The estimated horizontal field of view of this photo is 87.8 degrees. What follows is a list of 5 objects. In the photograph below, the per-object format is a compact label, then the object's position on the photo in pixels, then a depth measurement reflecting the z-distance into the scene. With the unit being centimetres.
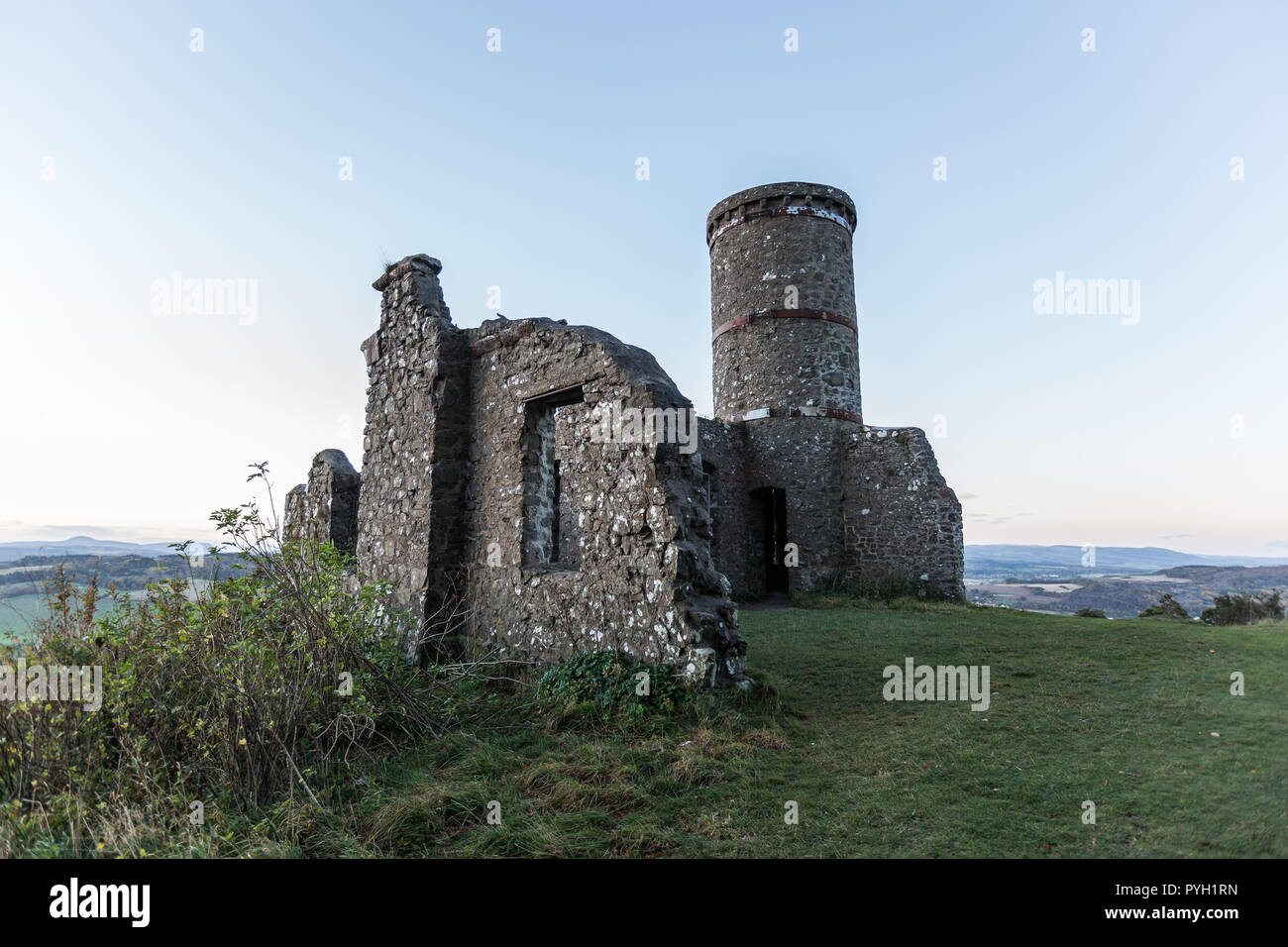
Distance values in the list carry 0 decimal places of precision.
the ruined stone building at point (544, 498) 617
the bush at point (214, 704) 379
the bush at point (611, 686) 548
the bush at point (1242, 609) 1216
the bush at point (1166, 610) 1337
